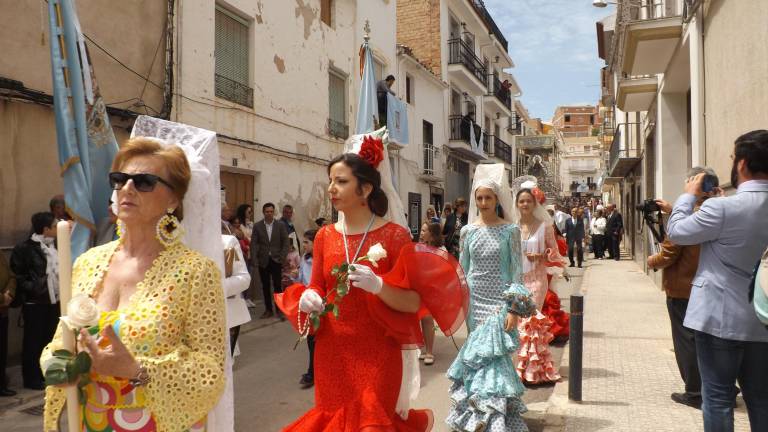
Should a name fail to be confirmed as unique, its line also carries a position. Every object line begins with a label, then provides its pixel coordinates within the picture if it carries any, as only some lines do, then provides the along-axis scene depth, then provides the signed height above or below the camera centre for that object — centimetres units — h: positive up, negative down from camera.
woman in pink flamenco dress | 567 -64
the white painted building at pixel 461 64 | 2261 +662
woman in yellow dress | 182 -31
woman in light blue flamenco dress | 405 -76
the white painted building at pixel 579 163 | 7594 +718
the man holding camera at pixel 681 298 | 443 -65
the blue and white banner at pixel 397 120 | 1519 +271
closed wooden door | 1027 +58
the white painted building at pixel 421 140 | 1881 +288
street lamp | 1377 +517
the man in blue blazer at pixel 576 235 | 1723 -55
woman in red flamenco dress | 258 -44
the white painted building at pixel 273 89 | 968 +259
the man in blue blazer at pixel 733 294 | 289 -41
